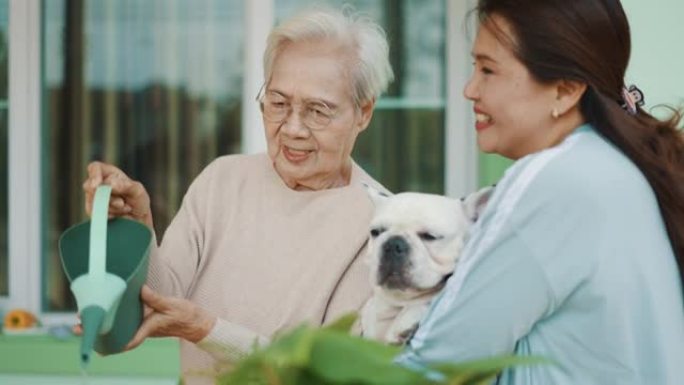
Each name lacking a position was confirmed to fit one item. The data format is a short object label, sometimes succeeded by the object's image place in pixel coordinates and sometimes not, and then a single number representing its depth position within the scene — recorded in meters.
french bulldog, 2.59
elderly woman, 2.99
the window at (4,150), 5.64
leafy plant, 1.77
